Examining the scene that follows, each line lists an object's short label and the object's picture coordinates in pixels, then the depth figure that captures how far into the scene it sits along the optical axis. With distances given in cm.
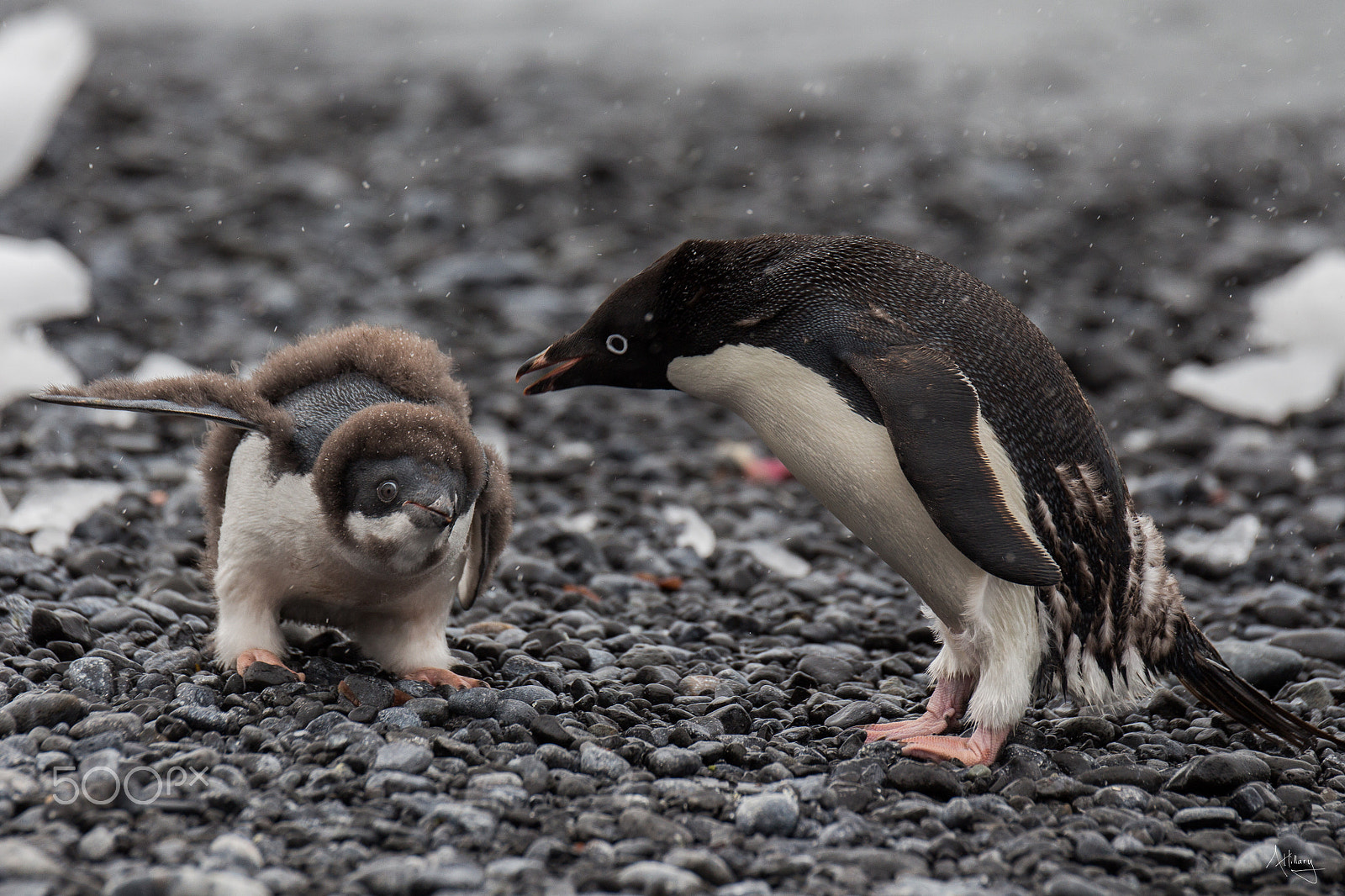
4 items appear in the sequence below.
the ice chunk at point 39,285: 1361
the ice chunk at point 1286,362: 1338
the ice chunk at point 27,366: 1186
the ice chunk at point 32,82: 1708
